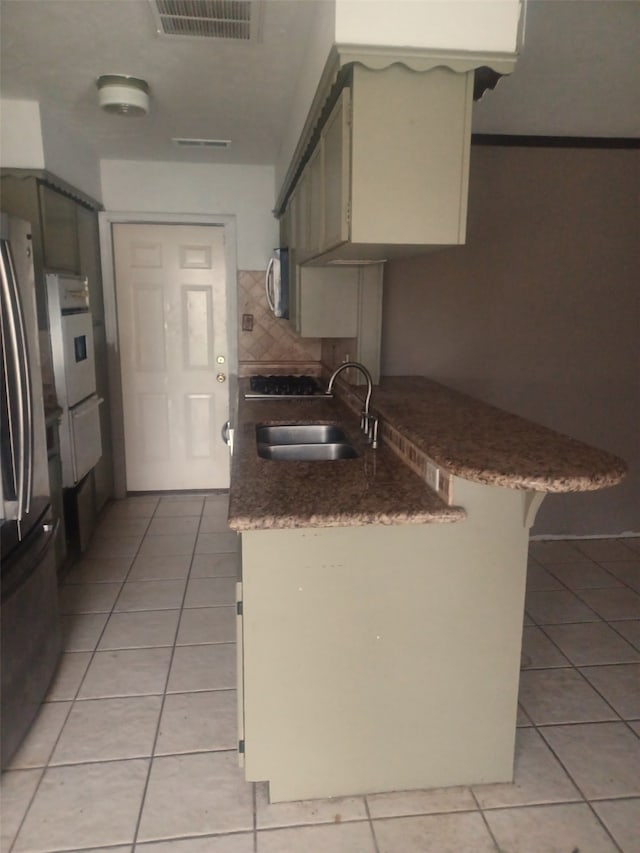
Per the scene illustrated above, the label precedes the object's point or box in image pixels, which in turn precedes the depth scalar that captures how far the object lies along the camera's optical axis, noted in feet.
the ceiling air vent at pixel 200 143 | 12.53
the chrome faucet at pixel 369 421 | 8.29
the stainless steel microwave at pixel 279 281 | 12.58
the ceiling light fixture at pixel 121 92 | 9.13
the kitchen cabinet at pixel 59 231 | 10.56
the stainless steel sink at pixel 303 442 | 9.20
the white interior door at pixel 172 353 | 14.82
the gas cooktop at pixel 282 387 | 12.29
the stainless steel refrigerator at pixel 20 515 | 6.66
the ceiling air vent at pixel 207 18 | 6.92
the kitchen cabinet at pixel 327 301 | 10.52
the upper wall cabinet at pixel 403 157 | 5.92
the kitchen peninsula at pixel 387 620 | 5.77
